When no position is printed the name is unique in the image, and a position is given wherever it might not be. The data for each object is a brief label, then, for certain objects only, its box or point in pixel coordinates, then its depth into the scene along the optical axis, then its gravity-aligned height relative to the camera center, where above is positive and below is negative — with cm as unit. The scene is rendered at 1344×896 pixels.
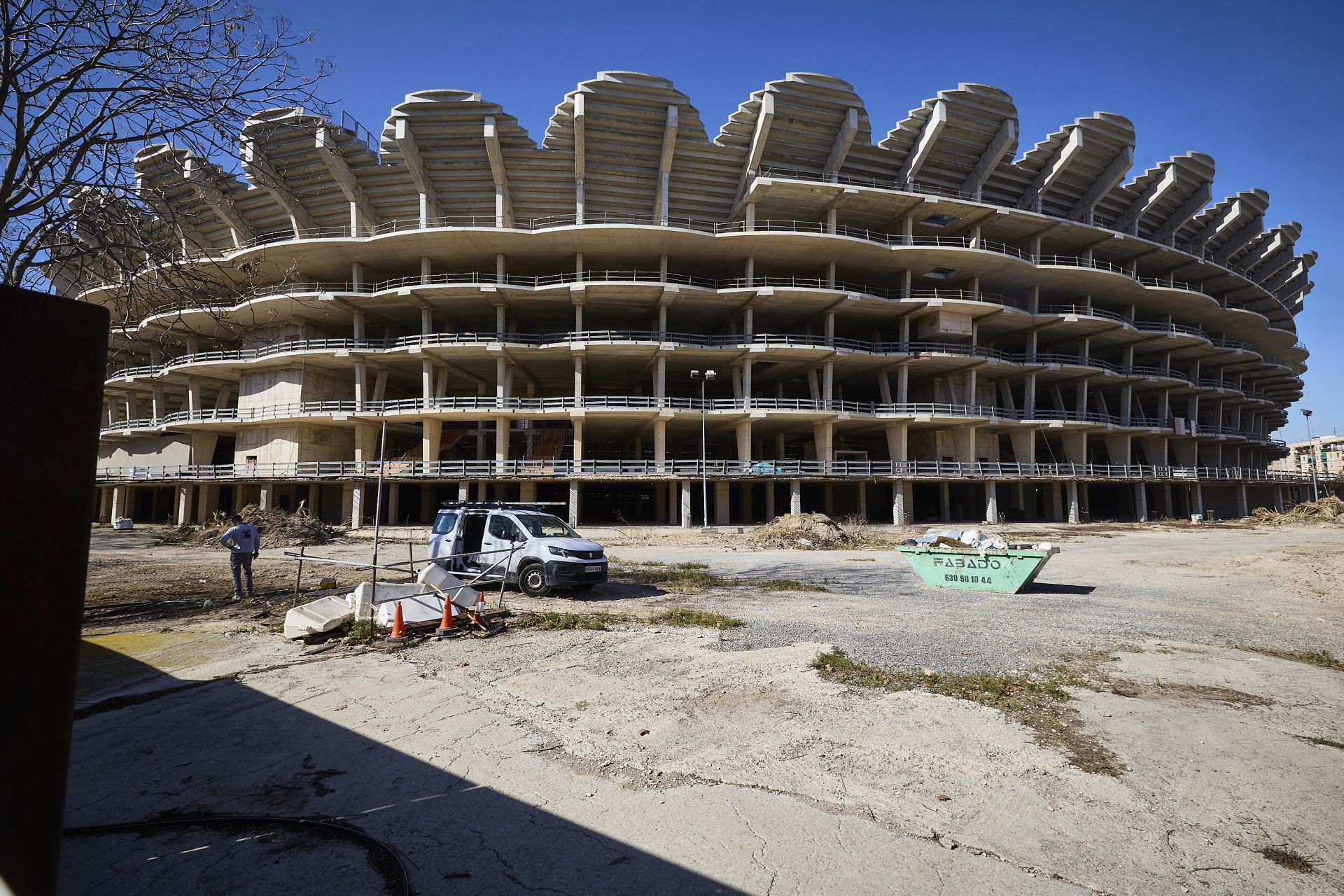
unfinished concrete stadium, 3303 +1088
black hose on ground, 339 -210
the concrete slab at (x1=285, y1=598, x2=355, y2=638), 815 -188
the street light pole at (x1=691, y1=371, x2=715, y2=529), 3119 +31
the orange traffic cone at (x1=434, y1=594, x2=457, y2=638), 861 -203
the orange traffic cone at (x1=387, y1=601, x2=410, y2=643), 815 -202
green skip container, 1190 -156
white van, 1152 -122
